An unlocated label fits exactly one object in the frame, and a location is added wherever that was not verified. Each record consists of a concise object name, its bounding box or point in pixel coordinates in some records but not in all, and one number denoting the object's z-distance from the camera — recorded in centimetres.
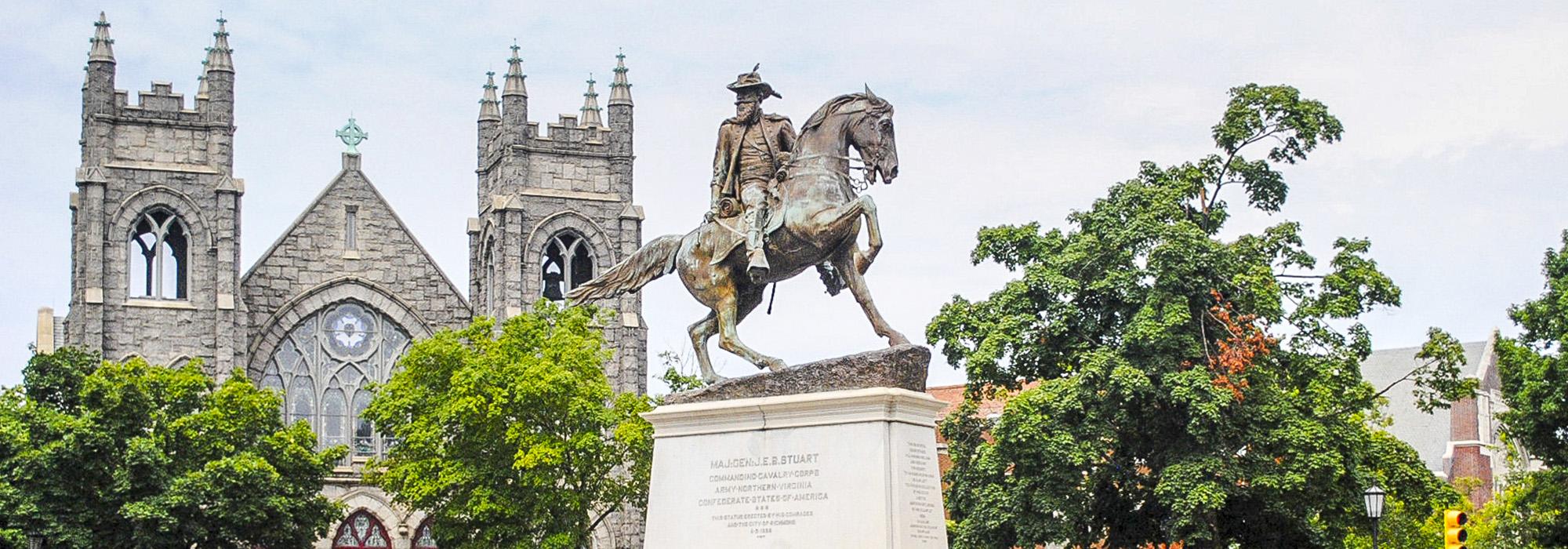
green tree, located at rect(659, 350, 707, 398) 4438
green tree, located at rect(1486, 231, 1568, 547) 3703
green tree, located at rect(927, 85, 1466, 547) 3456
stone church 5491
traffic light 2498
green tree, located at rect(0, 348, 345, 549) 4262
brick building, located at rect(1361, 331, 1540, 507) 6594
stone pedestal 1817
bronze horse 1955
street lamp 3008
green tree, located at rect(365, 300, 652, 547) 4366
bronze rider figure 2039
